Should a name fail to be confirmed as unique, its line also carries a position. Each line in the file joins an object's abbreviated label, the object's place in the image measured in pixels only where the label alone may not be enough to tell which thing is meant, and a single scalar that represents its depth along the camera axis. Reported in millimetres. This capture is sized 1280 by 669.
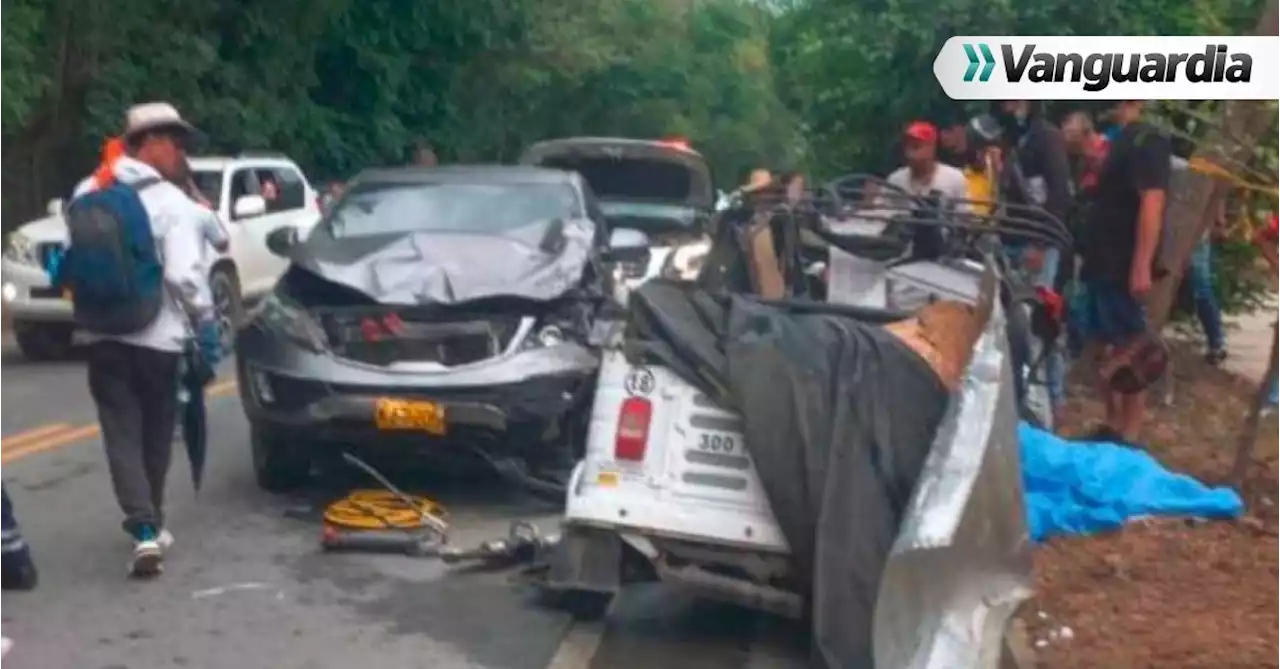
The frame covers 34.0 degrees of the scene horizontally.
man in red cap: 12148
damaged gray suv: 9734
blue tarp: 8594
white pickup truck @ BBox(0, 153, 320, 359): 17406
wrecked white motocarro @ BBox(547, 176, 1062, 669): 6785
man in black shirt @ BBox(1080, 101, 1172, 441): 9820
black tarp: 6895
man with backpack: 8352
